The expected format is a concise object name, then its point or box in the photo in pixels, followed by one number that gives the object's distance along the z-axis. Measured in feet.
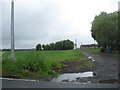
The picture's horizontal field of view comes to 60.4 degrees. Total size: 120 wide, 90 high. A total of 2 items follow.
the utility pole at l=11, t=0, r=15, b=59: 23.62
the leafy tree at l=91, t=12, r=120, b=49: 55.13
